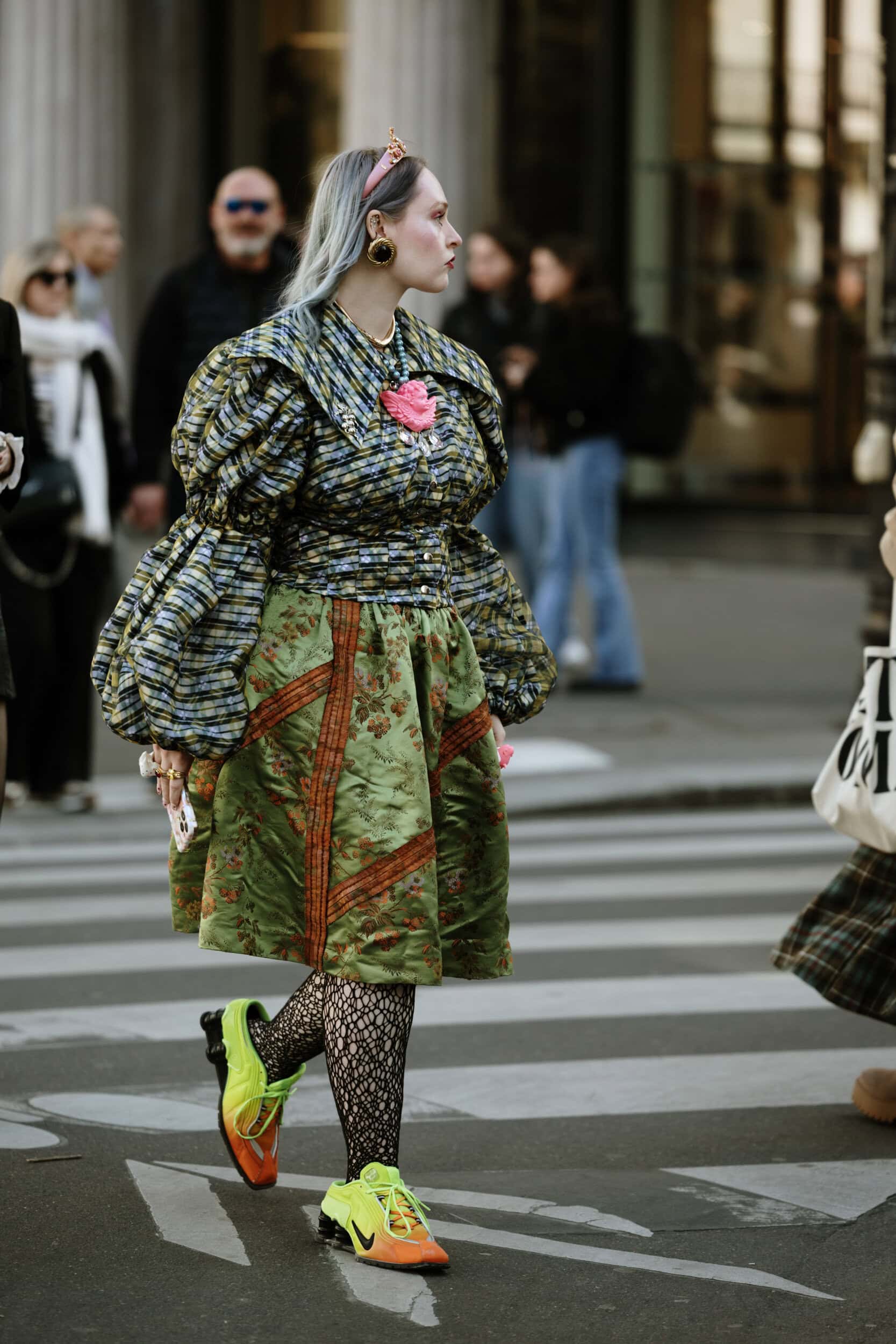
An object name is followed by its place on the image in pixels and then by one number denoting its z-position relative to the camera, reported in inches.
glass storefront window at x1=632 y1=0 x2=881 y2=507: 872.3
